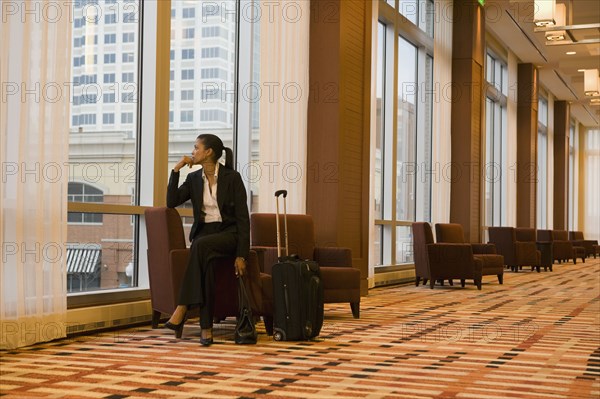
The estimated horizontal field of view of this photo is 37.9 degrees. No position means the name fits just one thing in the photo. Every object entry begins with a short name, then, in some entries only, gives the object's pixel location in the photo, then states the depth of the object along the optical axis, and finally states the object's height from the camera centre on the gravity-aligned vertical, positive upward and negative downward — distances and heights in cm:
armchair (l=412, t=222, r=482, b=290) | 1162 -53
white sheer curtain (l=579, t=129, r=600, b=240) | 3028 +109
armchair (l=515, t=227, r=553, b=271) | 1755 -44
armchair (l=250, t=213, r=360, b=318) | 727 -28
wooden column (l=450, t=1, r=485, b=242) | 1498 +192
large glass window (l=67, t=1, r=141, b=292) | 654 +61
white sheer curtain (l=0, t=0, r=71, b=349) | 526 +32
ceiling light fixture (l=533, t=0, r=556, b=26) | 1178 +284
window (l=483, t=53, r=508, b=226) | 1942 +180
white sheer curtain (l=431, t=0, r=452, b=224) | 1419 +161
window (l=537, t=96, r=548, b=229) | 2472 +160
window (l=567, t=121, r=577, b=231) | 2964 +145
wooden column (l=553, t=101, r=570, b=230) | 2600 +185
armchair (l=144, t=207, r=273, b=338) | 592 -34
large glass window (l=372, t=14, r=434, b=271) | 1260 +126
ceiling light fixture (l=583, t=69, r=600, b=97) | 1794 +287
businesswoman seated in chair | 574 +8
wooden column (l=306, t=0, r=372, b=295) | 920 +104
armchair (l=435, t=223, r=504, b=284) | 1265 -40
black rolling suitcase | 594 -56
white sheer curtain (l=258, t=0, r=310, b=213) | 865 +120
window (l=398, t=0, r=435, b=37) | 1333 +331
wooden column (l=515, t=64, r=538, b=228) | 2089 +181
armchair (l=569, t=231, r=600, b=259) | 2630 -64
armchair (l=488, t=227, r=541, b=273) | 1700 -51
